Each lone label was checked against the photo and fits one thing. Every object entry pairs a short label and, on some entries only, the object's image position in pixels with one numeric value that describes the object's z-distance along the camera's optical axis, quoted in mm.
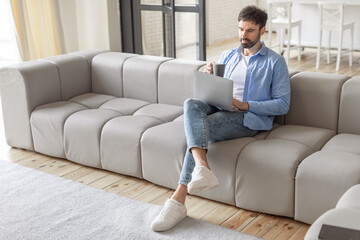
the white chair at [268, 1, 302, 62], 6528
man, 2768
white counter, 7005
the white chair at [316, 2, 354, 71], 6184
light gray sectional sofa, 2633
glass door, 4711
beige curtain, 4996
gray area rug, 2600
